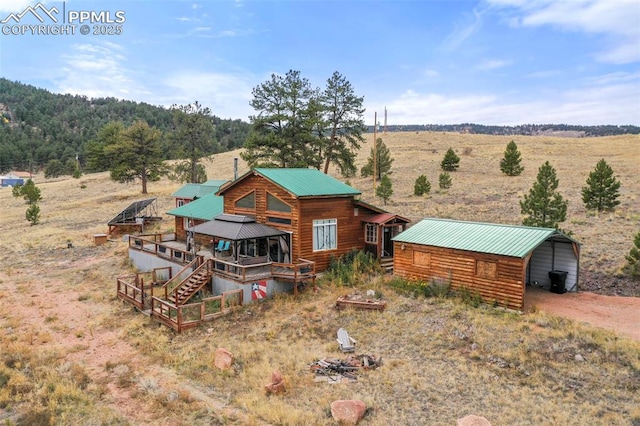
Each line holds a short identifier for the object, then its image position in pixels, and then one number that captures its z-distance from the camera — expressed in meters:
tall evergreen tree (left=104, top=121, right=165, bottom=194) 48.28
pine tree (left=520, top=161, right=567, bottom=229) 19.75
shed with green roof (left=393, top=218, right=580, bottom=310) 14.88
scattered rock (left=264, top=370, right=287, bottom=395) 10.52
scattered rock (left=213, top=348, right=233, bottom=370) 12.12
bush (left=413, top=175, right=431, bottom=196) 37.19
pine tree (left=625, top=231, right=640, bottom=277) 17.62
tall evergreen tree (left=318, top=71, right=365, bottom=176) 34.06
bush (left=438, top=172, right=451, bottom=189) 39.09
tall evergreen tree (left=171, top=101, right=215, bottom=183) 44.53
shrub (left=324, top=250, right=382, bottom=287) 18.66
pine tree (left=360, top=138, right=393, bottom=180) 44.47
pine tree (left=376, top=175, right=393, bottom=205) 33.94
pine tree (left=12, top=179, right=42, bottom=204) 45.69
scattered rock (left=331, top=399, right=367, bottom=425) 9.15
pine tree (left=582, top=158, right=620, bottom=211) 27.59
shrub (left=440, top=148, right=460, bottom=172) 48.47
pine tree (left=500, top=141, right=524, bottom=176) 44.47
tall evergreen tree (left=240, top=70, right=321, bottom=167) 32.78
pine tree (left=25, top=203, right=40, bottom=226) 37.41
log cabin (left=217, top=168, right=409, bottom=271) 19.33
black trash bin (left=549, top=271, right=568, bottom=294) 16.92
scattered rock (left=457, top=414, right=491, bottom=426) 8.58
